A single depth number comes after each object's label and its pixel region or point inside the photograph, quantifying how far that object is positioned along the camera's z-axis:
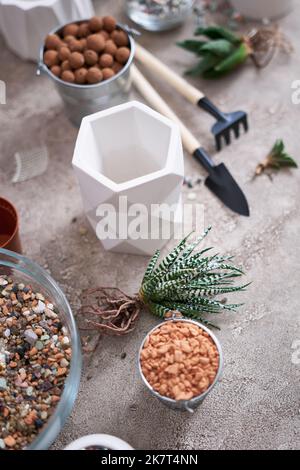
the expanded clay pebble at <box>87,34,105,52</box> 0.58
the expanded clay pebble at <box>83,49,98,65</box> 0.58
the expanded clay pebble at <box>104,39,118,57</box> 0.58
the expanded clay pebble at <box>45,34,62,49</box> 0.59
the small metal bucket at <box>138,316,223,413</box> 0.42
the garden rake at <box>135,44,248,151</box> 0.59
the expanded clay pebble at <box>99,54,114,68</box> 0.58
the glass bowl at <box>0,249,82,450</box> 0.41
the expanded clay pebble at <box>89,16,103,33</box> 0.60
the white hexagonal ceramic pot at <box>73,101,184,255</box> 0.47
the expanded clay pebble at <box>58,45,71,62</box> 0.58
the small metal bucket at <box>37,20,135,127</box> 0.57
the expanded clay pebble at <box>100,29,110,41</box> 0.59
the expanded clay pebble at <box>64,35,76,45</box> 0.59
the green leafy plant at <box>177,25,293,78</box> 0.64
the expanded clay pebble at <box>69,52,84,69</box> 0.57
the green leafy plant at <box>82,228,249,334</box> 0.48
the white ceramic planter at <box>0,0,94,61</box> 0.62
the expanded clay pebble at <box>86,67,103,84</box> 0.56
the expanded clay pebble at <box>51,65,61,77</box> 0.58
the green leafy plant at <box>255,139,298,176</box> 0.57
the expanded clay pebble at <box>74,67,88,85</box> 0.57
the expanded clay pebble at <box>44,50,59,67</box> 0.58
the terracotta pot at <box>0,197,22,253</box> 0.51
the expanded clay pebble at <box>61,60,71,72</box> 0.58
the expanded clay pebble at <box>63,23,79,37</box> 0.60
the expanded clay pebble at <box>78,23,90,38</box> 0.60
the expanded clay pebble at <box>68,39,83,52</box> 0.58
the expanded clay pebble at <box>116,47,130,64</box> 0.58
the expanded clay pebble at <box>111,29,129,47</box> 0.59
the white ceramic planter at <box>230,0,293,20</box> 0.67
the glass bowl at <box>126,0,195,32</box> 0.68
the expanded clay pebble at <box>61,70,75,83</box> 0.57
